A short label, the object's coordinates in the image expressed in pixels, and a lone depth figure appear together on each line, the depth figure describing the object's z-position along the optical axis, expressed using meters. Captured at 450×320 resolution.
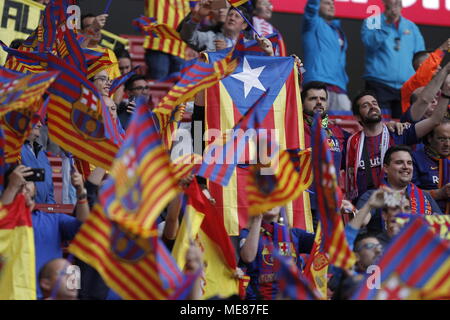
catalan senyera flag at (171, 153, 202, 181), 13.48
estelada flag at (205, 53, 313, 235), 17.50
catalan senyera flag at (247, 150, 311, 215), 11.83
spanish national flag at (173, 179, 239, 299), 13.57
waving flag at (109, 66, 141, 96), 17.59
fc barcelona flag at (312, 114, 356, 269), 11.61
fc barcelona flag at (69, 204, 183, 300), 11.09
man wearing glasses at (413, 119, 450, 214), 16.89
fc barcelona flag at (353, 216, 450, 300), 10.48
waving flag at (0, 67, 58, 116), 12.59
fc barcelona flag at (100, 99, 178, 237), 10.52
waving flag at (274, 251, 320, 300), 10.29
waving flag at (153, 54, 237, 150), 14.41
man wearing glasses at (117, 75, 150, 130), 18.14
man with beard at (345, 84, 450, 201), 16.89
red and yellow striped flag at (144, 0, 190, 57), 22.81
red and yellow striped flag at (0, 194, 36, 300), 12.21
